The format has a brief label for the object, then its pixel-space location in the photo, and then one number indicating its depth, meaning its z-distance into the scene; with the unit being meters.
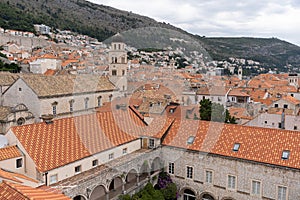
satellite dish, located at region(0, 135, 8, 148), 18.82
